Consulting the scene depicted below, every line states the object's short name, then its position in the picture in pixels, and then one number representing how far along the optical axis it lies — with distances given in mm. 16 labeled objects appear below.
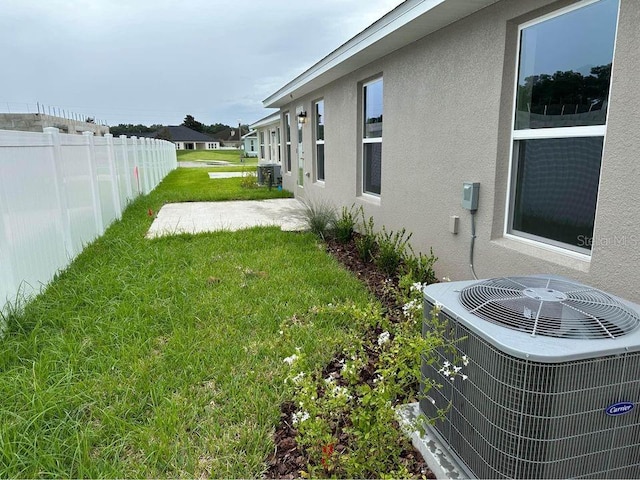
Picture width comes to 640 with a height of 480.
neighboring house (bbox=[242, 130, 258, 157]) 48353
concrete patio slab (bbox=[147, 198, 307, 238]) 7672
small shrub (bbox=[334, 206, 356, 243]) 6336
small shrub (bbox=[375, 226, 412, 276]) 4891
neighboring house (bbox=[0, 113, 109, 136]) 23709
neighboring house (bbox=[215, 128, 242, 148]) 87875
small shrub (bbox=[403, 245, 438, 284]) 4227
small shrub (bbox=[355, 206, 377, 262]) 5449
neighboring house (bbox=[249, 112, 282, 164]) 17284
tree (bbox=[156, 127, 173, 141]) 65494
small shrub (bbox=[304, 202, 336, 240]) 6878
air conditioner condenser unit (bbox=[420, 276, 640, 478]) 1441
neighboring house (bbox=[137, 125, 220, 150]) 74062
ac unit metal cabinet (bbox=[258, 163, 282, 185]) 14750
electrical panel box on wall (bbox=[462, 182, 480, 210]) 3707
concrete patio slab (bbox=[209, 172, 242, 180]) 20778
